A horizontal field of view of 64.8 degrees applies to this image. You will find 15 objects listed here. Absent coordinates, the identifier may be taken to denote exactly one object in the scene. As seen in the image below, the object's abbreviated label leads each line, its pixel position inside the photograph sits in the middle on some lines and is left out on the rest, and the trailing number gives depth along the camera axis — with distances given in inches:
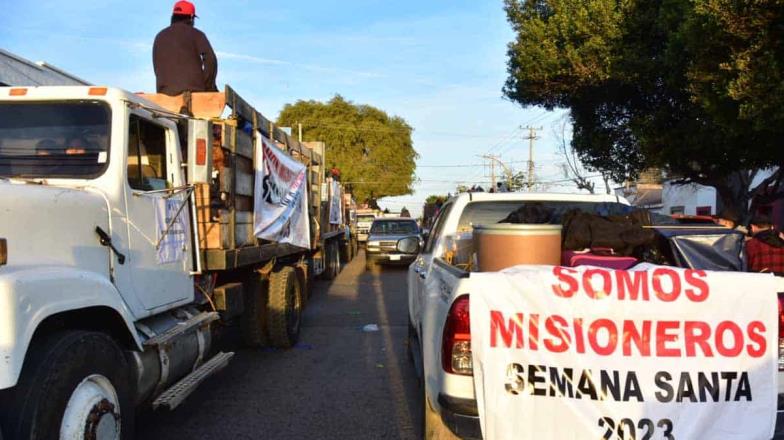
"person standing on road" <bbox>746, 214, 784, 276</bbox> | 227.0
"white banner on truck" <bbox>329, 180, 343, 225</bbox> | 580.4
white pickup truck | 119.4
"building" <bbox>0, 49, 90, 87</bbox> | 361.1
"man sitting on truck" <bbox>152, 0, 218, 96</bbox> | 229.6
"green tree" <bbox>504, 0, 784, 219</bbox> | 311.3
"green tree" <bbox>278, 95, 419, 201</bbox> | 1923.0
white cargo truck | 112.7
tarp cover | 159.6
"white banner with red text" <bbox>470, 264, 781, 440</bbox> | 108.9
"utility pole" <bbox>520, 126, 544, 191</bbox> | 2036.2
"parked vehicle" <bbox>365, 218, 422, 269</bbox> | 721.0
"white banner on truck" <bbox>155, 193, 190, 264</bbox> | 175.0
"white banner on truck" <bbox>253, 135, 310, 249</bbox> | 259.8
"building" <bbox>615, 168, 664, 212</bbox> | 1493.6
